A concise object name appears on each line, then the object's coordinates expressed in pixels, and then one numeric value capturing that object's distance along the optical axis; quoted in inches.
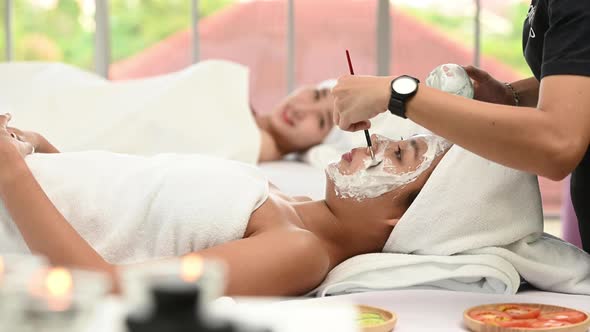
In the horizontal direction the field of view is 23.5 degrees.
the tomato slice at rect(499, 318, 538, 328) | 80.9
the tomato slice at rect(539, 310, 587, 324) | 81.8
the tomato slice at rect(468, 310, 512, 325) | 81.9
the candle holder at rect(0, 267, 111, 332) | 51.9
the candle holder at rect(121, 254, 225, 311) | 50.9
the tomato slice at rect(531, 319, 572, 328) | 81.0
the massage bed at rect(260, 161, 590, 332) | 83.8
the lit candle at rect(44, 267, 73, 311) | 52.2
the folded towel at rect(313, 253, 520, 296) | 89.3
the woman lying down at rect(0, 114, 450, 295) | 84.3
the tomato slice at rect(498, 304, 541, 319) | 82.7
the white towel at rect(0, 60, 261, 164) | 122.8
